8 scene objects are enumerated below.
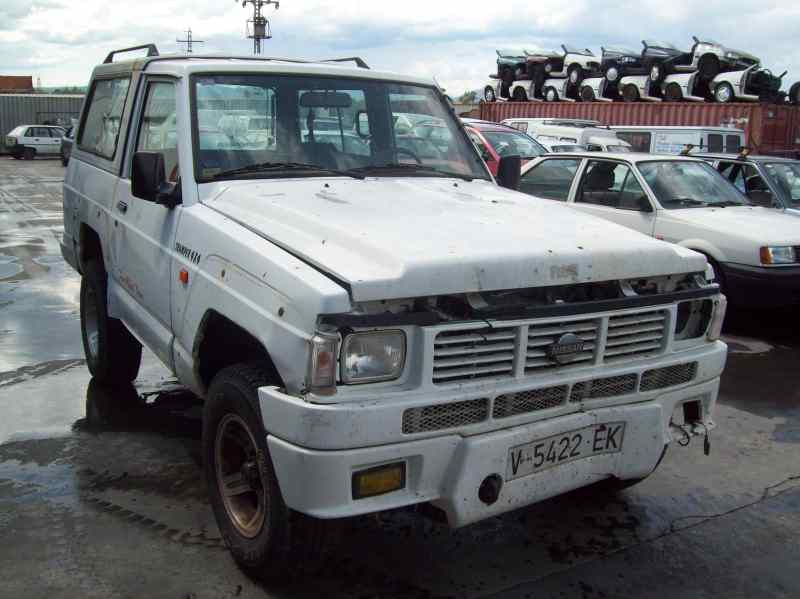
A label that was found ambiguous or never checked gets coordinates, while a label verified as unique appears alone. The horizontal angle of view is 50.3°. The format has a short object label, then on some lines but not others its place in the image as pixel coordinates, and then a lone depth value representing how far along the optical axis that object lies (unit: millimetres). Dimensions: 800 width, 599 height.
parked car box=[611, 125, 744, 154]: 17375
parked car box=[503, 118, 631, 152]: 17094
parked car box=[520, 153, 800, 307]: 7188
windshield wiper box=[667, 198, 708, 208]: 7992
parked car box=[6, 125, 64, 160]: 33938
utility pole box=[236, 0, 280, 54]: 48375
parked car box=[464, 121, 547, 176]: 12773
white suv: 2709
